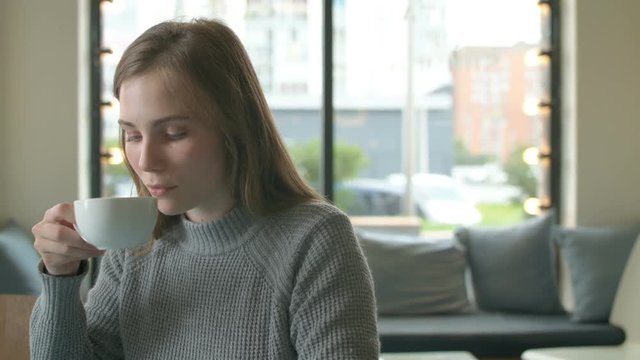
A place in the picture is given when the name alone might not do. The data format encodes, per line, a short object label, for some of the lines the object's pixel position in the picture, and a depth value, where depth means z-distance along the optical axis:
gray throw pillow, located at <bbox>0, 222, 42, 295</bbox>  2.95
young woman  0.93
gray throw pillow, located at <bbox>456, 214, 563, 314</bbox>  3.50
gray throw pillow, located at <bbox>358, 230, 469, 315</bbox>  3.42
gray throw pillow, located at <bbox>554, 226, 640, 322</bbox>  3.36
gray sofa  3.35
